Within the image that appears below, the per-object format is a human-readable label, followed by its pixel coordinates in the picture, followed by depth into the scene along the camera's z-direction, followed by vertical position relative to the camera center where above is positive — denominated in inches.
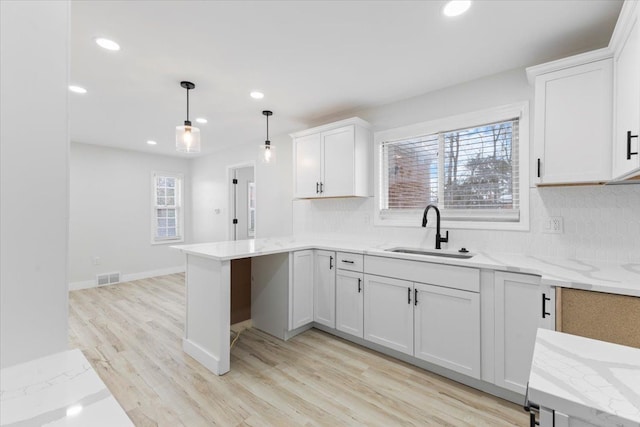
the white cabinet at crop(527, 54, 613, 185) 72.2 +24.5
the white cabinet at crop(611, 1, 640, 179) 57.3 +25.9
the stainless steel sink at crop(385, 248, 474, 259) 99.3 -15.1
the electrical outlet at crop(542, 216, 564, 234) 88.0 -4.1
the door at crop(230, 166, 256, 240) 220.2 +6.3
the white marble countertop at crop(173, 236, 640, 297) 61.5 -14.4
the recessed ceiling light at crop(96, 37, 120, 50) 81.8 +48.5
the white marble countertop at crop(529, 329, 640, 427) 22.9 -15.5
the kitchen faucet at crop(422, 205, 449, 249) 106.9 -4.7
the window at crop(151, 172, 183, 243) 230.8 +2.4
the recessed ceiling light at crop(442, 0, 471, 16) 67.6 +49.1
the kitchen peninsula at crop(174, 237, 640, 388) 65.9 -16.0
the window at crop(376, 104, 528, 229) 98.3 +15.8
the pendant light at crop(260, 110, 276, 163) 127.6 +25.7
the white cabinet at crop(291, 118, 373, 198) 126.4 +23.9
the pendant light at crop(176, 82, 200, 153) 99.4 +25.2
